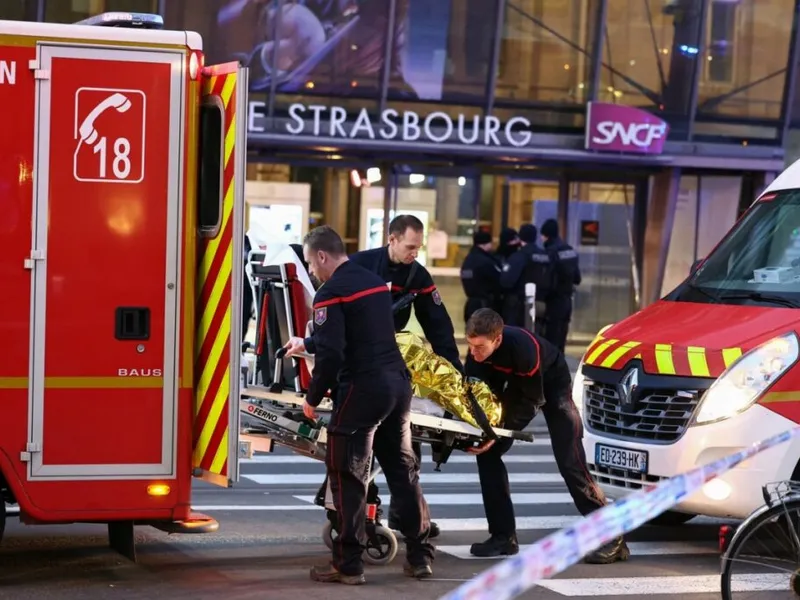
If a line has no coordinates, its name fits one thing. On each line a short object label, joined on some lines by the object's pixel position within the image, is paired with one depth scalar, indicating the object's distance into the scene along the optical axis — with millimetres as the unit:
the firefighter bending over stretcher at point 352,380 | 14219
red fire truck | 13625
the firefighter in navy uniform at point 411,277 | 16734
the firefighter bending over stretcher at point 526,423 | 15969
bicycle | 12172
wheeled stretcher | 15258
